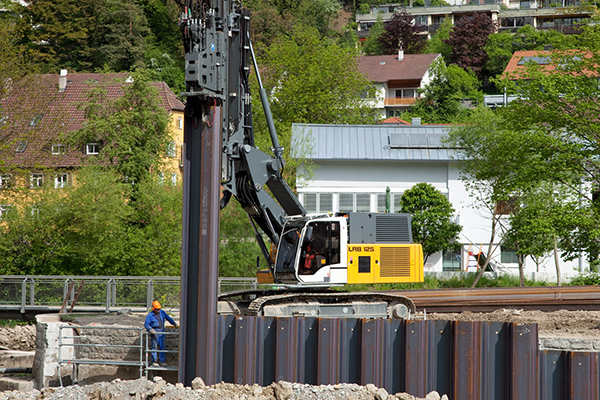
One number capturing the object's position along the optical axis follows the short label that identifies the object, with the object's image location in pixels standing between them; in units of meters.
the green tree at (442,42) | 91.94
